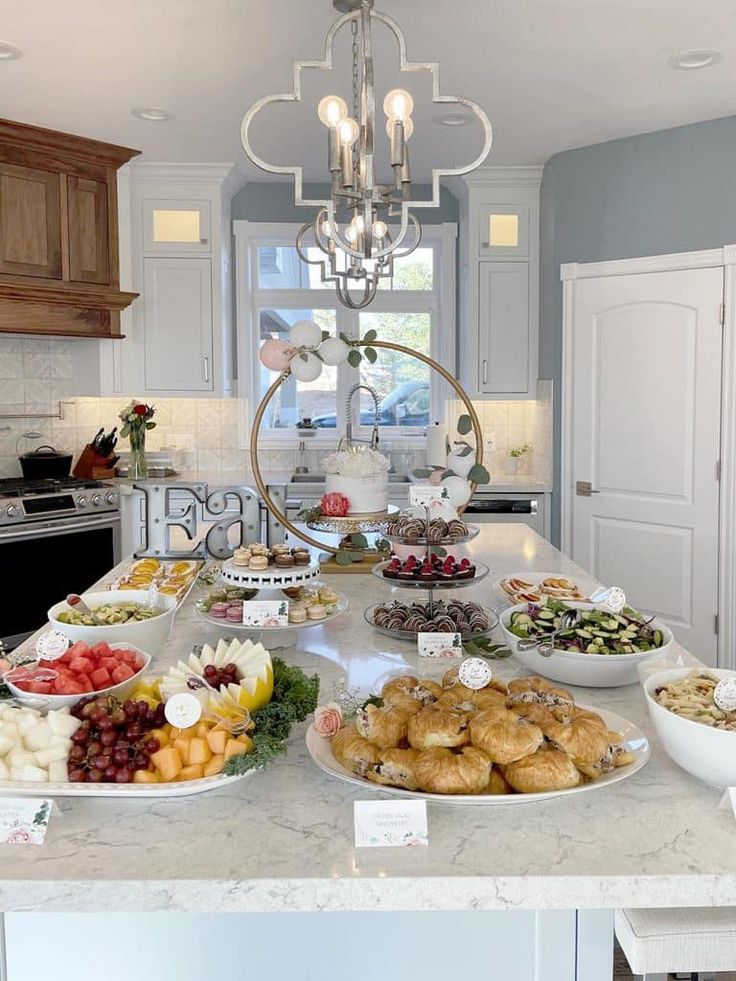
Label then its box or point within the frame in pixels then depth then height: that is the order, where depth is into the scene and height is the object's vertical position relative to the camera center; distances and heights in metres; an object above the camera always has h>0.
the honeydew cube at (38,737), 1.24 -0.44
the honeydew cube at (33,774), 1.21 -0.47
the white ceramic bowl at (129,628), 1.80 -0.41
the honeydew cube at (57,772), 1.22 -0.48
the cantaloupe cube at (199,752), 1.25 -0.46
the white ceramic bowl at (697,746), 1.21 -0.45
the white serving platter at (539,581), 2.46 -0.45
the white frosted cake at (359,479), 2.47 -0.14
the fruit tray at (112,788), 1.18 -0.49
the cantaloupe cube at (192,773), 1.24 -0.48
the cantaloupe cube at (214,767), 1.24 -0.48
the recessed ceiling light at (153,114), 3.91 +1.42
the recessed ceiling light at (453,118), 3.93 +1.40
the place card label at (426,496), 2.15 -0.17
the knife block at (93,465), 4.85 -0.20
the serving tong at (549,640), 1.65 -0.41
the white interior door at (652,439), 4.16 -0.06
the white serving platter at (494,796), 1.18 -0.49
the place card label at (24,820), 1.13 -0.51
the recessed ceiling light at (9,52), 3.17 +1.39
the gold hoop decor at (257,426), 2.41 -0.02
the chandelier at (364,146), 1.86 +0.61
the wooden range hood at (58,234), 4.23 +0.99
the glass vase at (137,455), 4.89 -0.14
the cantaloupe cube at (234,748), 1.25 -0.46
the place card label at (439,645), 1.92 -0.48
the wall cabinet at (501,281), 4.91 +0.83
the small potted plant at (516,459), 5.18 -0.19
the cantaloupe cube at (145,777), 1.23 -0.49
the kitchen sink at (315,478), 5.09 -0.29
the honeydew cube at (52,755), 1.22 -0.45
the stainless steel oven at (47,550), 4.11 -0.59
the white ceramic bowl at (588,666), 1.64 -0.45
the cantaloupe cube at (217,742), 1.25 -0.45
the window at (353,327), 5.41 +0.63
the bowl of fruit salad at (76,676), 1.40 -0.41
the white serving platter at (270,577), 2.09 -0.35
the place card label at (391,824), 1.12 -0.51
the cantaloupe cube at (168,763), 1.24 -0.47
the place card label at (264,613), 1.94 -0.41
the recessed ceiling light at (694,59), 3.25 +1.38
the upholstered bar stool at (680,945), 1.11 -0.66
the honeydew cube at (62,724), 1.26 -0.42
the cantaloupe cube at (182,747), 1.25 -0.45
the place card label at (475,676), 1.36 -0.39
